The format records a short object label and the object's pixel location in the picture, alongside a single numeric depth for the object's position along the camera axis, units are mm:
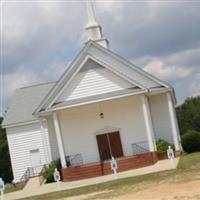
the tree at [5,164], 63875
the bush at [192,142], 34997
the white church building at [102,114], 32500
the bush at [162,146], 33688
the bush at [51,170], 34375
